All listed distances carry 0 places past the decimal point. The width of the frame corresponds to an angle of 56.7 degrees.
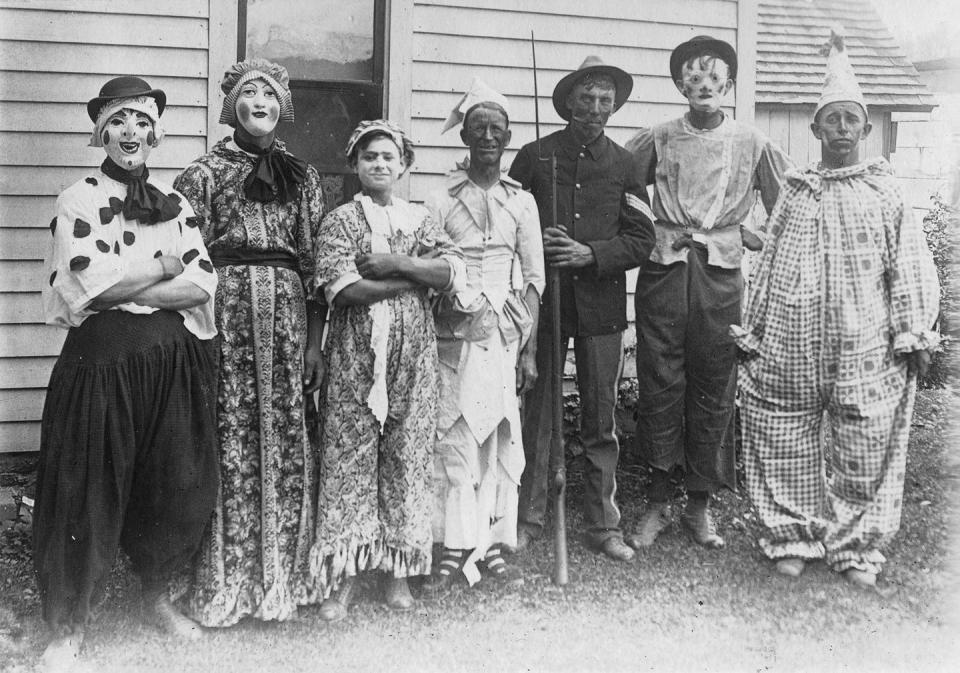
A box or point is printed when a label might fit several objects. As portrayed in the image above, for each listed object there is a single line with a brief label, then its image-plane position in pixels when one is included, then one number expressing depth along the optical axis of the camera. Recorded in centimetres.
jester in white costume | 370
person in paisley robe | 329
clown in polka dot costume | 296
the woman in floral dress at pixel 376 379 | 337
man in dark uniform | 407
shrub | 779
